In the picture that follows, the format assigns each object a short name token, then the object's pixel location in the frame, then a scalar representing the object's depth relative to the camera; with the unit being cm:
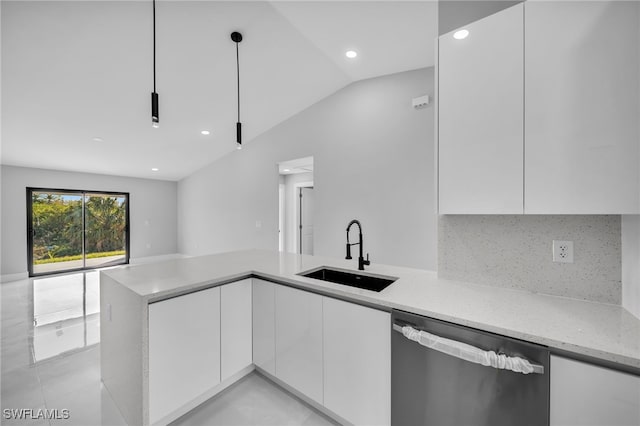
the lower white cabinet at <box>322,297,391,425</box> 130
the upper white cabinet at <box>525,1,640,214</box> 97
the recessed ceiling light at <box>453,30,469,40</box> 128
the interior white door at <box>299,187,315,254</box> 614
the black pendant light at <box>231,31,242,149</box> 243
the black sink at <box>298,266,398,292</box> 178
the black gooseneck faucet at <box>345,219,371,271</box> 187
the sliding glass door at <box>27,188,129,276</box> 521
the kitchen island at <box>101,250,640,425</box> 93
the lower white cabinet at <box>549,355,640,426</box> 81
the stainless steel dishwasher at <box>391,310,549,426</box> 93
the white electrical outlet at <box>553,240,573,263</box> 129
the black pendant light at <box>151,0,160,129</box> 177
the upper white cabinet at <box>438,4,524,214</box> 117
